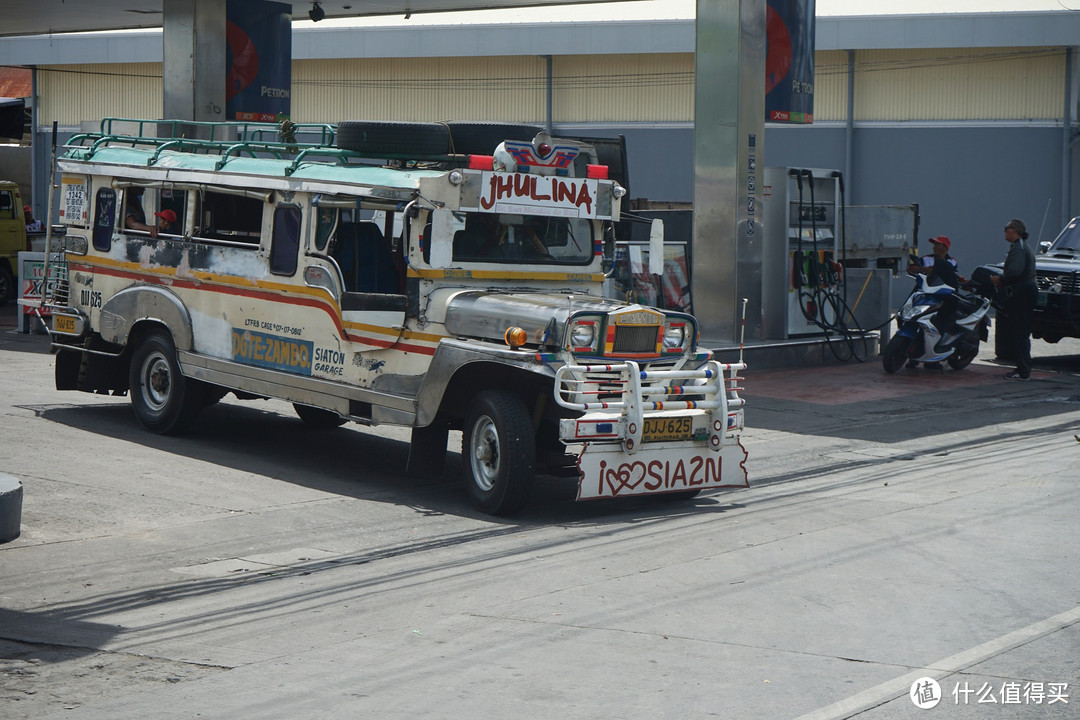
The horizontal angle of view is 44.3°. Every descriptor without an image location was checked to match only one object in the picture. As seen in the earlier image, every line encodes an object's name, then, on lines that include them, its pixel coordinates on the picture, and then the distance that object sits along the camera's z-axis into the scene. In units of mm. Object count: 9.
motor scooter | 18125
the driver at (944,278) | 18156
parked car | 18766
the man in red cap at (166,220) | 12297
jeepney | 9406
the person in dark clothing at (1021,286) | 17438
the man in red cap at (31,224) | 28139
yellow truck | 25922
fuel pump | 19672
